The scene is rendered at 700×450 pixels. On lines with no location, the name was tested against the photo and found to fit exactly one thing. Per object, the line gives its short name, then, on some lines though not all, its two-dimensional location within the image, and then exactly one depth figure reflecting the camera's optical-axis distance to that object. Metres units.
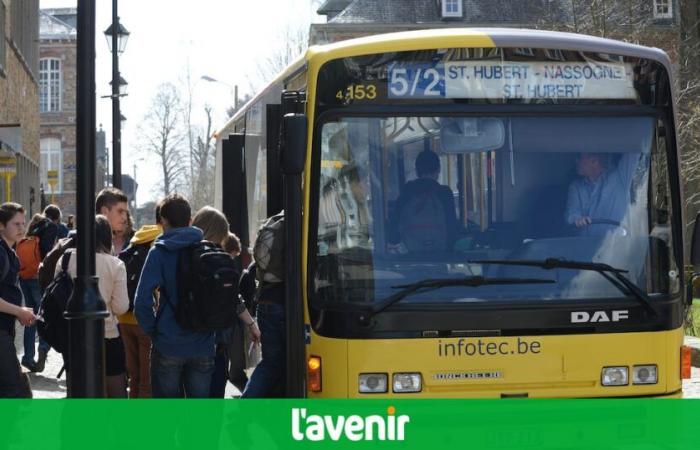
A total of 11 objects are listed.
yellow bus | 7.52
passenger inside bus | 7.57
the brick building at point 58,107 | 73.06
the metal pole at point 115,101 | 28.33
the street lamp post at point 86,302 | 7.32
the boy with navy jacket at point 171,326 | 7.94
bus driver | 7.69
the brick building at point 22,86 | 31.39
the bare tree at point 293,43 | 50.09
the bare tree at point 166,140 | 84.19
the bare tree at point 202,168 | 72.62
